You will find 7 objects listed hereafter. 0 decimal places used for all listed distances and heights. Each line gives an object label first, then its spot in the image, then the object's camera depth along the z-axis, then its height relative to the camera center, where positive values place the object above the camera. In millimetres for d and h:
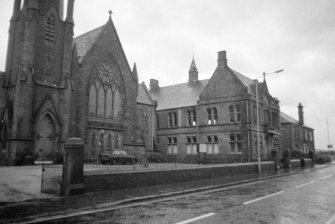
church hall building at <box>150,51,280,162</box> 40188 +5040
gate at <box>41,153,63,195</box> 13391 -1430
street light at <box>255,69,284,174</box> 26047 -1217
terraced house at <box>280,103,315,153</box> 62688 +4250
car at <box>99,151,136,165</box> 26986 -602
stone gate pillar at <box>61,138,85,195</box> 12578 -846
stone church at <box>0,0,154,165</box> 25750 +6554
